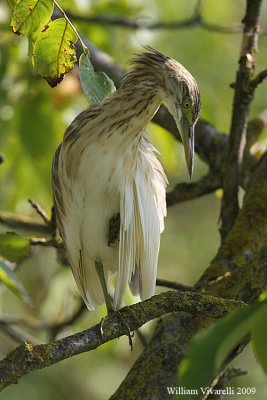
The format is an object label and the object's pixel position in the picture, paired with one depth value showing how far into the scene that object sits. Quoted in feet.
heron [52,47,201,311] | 21.68
